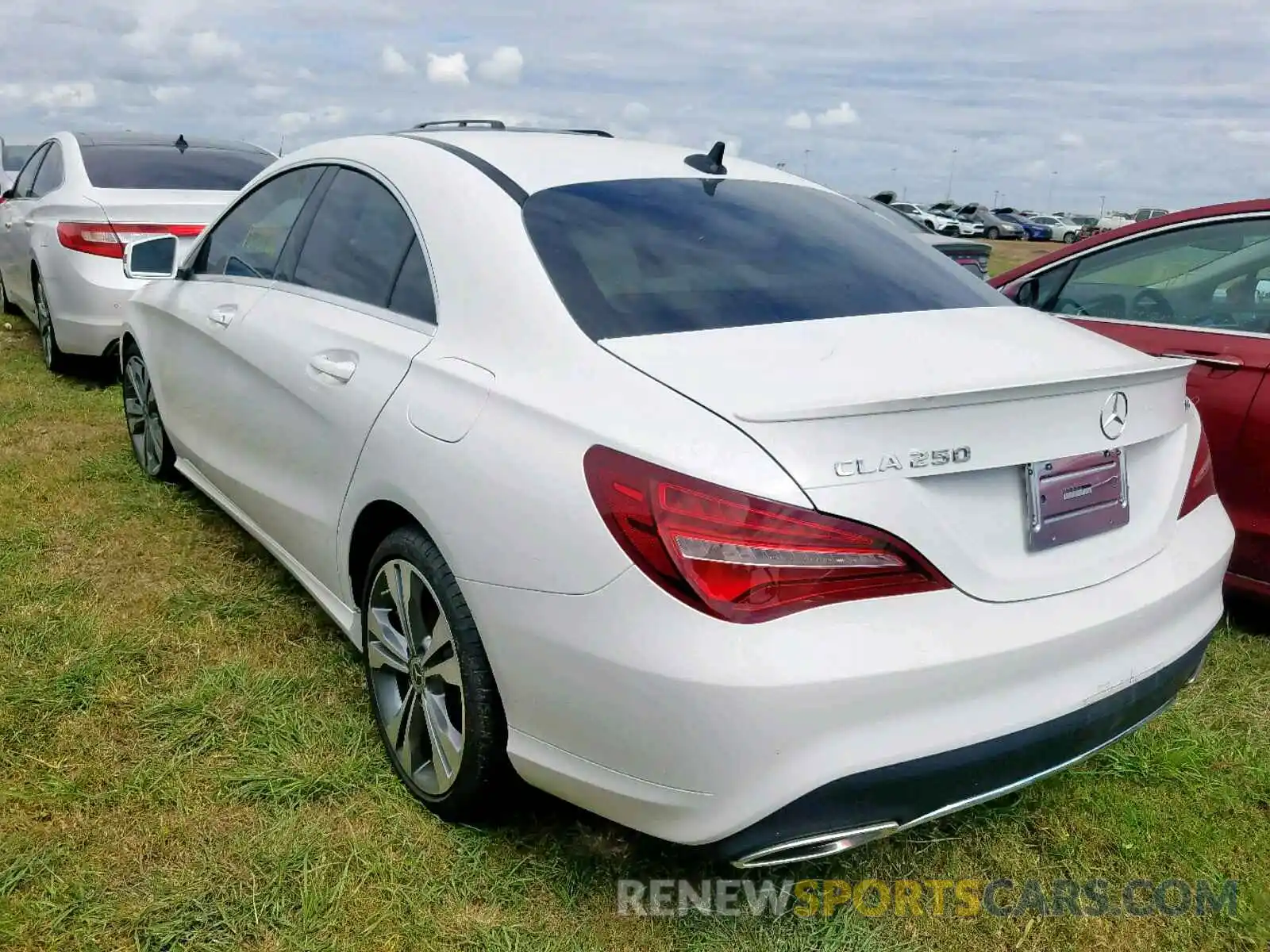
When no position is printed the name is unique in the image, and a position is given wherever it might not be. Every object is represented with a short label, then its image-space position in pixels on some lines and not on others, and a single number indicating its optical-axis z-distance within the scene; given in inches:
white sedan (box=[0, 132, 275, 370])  234.7
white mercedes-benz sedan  68.9
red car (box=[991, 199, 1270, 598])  131.7
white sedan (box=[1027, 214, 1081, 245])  1984.7
